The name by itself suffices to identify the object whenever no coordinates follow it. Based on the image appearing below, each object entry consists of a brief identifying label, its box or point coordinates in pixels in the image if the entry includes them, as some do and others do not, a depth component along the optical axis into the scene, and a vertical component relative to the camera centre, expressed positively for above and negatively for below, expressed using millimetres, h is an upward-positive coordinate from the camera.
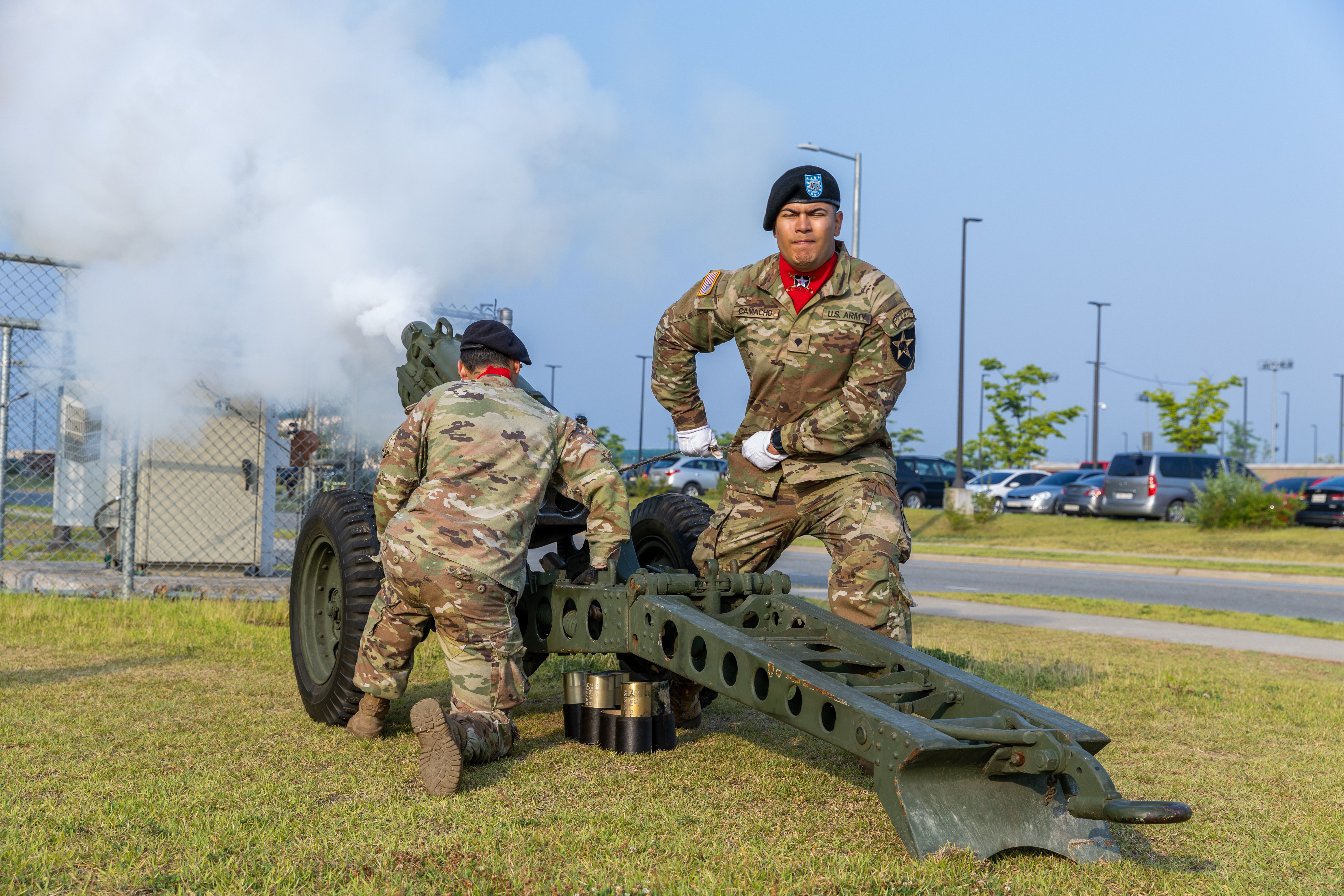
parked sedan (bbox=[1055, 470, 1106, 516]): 32031 -1286
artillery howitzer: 3154 -753
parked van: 27234 -673
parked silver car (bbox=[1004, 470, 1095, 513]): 36344 -1462
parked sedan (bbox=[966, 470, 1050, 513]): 39250 -1072
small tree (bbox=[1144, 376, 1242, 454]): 45906 +1629
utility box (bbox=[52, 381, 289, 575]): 9844 -506
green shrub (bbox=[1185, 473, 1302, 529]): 23516 -1031
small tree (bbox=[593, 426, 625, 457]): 44875 -56
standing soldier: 4363 +166
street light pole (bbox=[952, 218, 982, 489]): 36625 +2672
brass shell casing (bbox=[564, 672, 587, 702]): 4738 -996
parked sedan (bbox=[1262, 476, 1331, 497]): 32531 -782
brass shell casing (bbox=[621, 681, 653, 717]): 4578 -1002
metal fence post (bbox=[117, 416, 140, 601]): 8438 -577
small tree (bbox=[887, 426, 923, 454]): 50281 +505
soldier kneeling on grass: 4277 -324
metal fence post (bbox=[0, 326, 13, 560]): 8539 +240
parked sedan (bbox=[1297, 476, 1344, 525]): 25891 -1043
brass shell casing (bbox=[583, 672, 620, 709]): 4699 -1004
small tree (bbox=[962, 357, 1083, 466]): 48375 +1167
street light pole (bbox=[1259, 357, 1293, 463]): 78875 +6145
